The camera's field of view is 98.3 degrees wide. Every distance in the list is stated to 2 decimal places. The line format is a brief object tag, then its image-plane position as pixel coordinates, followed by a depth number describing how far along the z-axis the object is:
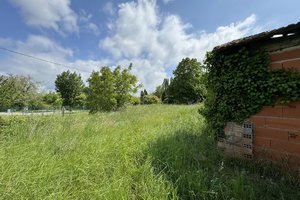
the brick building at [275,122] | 2.19
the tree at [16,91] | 18.60
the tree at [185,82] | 20.75
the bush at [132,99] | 13.36
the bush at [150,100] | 24.00
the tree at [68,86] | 34.30
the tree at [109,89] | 11.77
